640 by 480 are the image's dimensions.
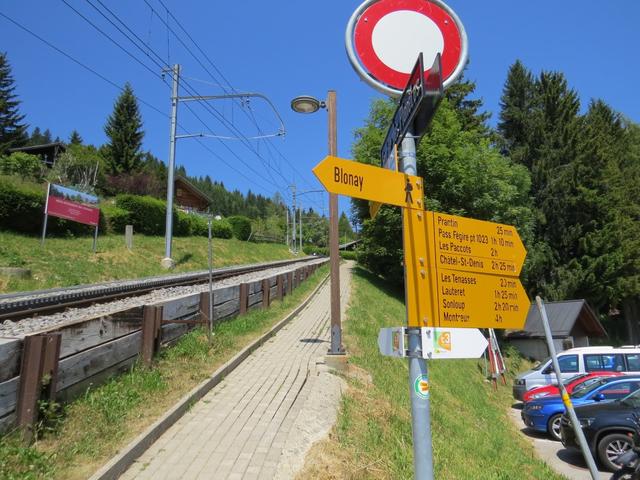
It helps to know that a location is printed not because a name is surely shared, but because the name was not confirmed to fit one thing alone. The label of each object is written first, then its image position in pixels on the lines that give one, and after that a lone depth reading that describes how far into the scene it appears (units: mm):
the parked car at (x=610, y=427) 8742
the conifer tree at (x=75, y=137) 79306
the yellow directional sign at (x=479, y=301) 2307
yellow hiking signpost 2256
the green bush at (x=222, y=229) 43062
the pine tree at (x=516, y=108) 44594
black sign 2156
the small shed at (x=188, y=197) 63500
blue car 11711
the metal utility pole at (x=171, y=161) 23266
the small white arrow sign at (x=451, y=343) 2232
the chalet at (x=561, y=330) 27141
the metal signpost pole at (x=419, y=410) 2197
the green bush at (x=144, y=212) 29594
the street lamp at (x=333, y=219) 9155
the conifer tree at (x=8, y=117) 53884
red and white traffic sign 2725
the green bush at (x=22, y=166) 30859
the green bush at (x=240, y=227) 48750
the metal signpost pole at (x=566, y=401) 3053
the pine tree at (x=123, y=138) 52469
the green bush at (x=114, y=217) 27266
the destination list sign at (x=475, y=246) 2373
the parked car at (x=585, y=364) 16297
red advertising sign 19953
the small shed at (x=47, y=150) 48600
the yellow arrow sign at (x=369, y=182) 2236
